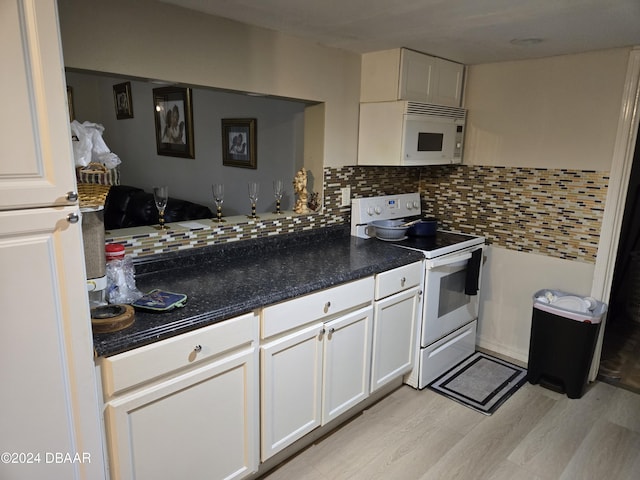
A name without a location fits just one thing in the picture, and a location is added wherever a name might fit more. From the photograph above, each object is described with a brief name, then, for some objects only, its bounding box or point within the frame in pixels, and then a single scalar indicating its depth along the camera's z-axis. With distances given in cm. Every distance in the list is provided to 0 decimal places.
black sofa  380
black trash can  264
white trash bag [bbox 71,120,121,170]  148
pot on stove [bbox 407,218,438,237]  301
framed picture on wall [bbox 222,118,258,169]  340
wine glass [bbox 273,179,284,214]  271
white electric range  271
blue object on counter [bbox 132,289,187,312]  162
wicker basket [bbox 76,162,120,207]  144
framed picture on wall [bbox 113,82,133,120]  488
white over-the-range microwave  275
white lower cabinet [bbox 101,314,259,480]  147
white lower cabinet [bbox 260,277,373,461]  192
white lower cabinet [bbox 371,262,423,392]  242
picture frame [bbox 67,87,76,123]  506
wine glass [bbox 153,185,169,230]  219
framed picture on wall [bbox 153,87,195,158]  405
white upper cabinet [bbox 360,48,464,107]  270
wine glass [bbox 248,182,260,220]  256
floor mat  271
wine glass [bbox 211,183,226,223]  244
